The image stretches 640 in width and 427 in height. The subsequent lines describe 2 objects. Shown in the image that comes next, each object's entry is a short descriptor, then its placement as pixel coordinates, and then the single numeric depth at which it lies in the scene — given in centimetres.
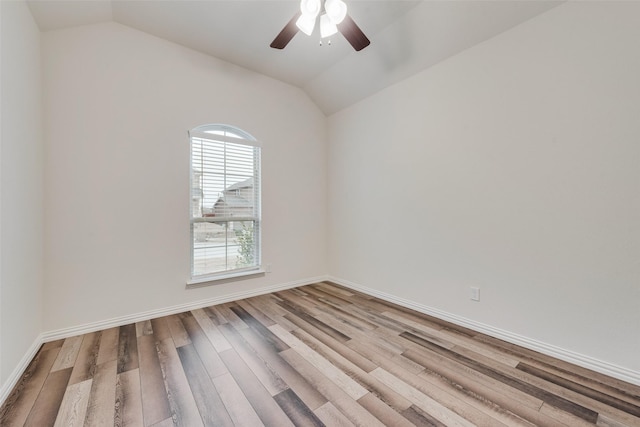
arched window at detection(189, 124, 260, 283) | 320
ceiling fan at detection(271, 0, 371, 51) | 185
